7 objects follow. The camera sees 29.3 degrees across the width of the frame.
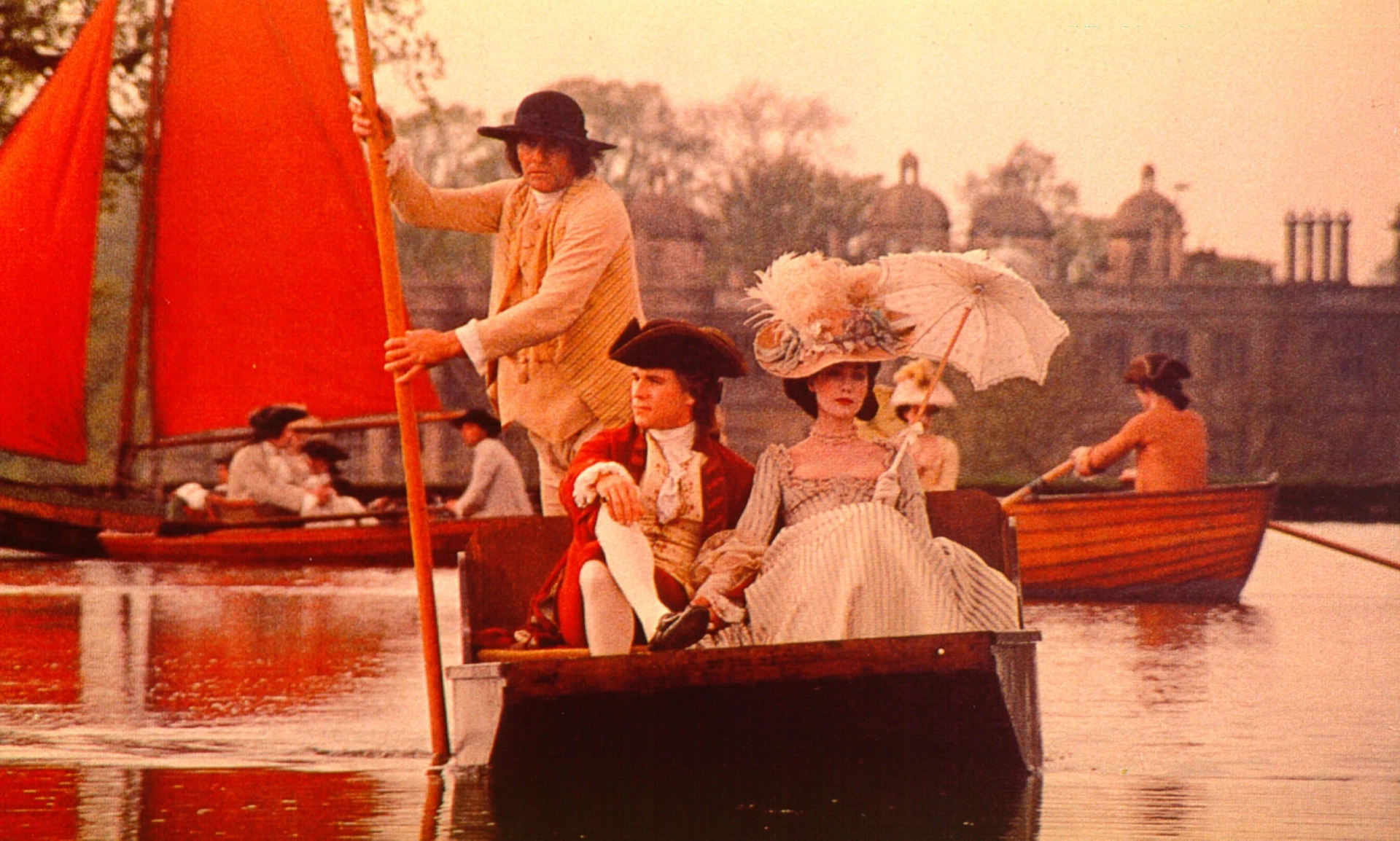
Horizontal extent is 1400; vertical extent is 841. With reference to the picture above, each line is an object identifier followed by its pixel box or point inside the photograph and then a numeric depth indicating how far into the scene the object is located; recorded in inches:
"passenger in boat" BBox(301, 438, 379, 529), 826.8
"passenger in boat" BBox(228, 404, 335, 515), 788.0
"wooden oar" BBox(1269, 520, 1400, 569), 456.8
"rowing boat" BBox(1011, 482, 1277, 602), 597.3
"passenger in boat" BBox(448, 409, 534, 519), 728.3
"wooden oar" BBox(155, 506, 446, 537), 802.8
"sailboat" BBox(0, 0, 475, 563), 860.0
